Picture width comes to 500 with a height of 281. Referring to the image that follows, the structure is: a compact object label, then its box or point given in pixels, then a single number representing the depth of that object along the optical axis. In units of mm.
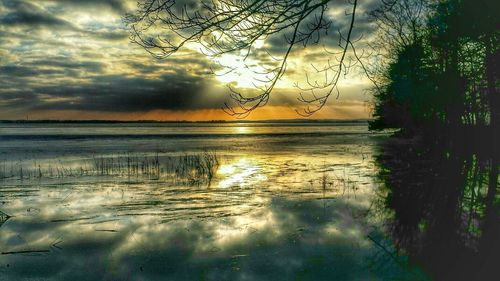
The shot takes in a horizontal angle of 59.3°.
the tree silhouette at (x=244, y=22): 6871
